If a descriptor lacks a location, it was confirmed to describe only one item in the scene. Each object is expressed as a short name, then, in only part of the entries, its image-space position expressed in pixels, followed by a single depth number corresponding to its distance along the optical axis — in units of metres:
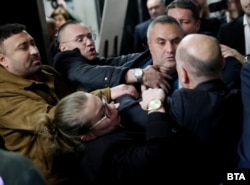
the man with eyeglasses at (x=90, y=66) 1.94
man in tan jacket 1.68
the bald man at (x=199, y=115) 1.39
